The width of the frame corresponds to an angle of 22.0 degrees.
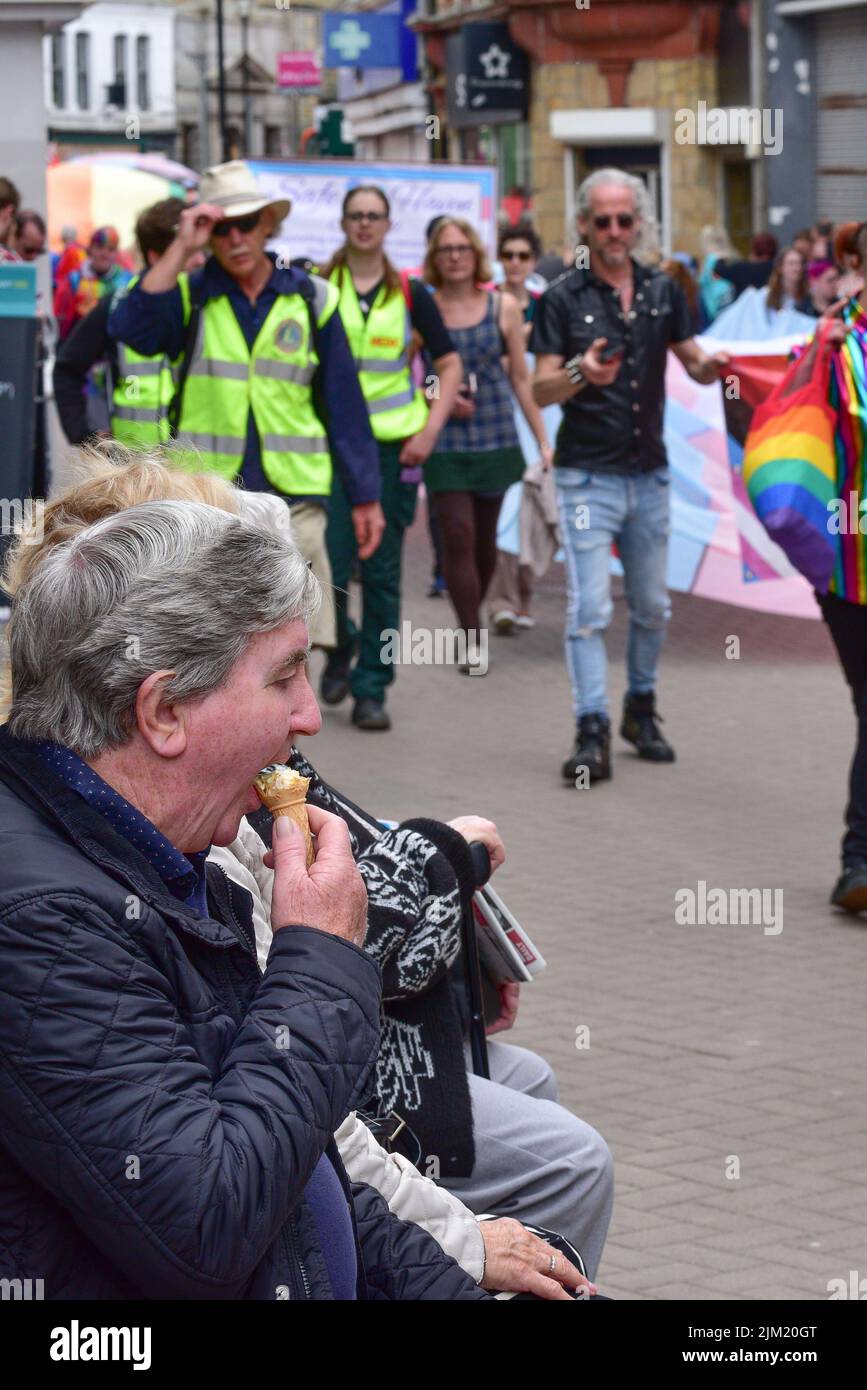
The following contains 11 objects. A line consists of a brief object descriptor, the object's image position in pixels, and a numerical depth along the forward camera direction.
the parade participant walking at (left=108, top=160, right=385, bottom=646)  7.41
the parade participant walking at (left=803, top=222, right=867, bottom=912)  6.23
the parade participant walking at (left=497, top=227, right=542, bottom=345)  12.72
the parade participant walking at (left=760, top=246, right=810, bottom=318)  15.29
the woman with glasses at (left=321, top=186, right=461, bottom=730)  9.12
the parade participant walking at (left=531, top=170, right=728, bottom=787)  8.04
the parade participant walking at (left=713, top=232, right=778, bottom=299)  18.67
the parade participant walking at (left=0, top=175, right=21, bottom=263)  9.62
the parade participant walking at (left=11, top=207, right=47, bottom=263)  11.68
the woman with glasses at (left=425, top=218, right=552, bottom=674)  10.01
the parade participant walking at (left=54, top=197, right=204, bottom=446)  7.70
